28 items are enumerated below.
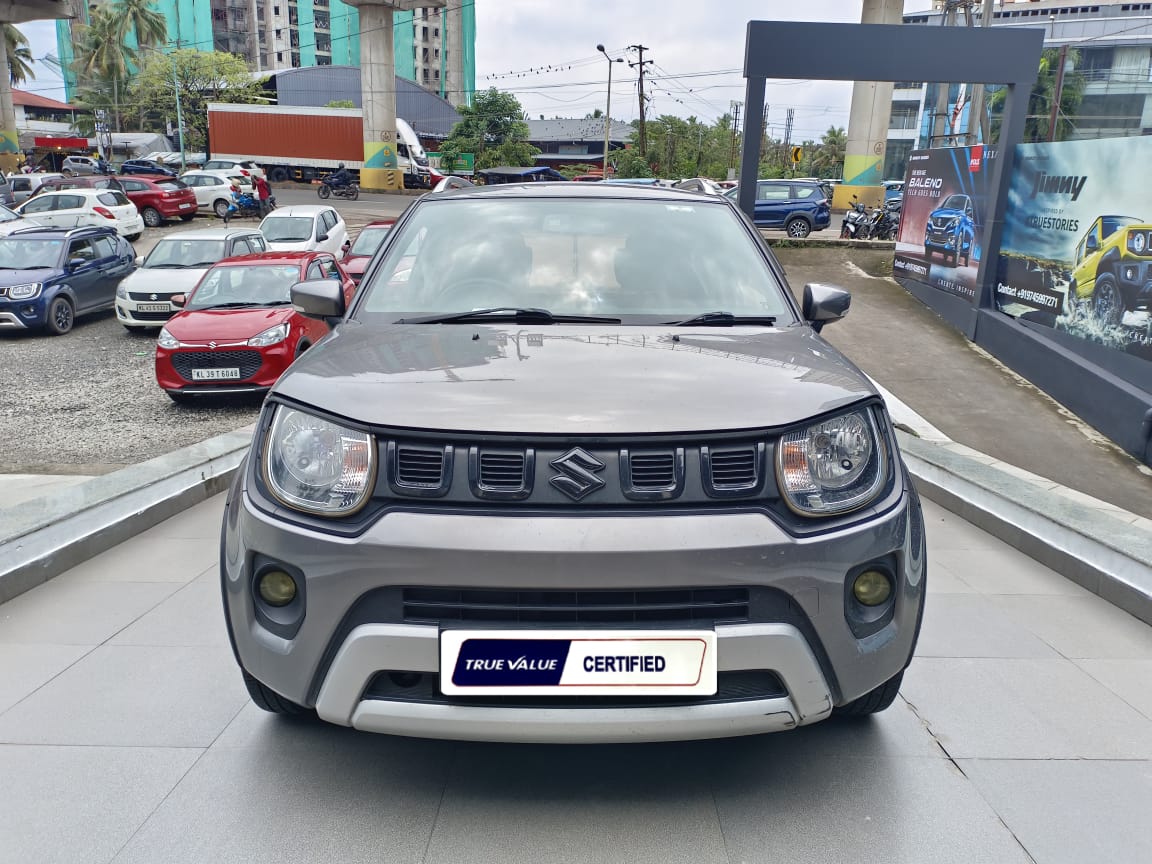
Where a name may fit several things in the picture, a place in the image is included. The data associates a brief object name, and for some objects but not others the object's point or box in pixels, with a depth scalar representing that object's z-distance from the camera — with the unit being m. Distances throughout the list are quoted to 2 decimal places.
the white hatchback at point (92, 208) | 22.27
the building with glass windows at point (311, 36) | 83.75
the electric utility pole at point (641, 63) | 54.62
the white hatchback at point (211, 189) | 30.78
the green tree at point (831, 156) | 95.12
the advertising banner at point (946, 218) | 12.12
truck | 46.31
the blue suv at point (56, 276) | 13.06
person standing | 30.69
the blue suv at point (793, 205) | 23.62
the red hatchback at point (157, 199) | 28.05
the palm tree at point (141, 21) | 69.88
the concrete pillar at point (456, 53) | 81.81
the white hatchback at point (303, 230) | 16.55
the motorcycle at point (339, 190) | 39.53
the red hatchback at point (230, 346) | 8.97
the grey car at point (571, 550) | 2.04
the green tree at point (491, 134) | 58.38
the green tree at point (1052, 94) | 40.22
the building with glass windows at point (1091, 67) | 49.97
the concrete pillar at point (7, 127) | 47.78
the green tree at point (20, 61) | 70.72
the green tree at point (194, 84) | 61.34
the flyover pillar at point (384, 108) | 44.28
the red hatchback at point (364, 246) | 13.71
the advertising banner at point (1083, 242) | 8.27
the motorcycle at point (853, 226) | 23.34
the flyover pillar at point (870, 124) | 33.69
